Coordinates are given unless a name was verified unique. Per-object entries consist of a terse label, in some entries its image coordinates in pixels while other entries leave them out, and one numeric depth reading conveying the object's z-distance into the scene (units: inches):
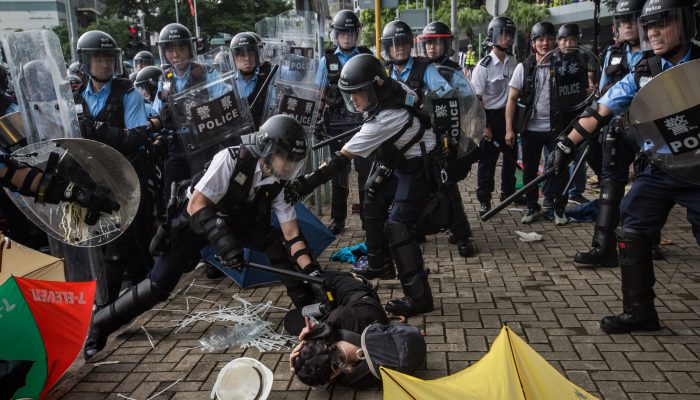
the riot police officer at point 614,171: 201.8
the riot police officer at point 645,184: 133.3
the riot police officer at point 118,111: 183.3
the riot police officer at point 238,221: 144.6
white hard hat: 118.5
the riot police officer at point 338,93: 257.0
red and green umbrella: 117.3
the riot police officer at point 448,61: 224.7
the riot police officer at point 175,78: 212.7
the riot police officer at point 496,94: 272.8
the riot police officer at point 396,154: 169.2
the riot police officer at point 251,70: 236.2
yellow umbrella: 89.0
